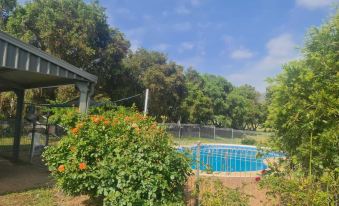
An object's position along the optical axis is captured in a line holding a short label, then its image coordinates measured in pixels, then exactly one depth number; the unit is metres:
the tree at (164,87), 32.59
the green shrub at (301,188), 4.07
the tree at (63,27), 23.72
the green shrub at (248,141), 26.63
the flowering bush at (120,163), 5.07
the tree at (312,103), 4.57
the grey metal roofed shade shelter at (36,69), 7.41
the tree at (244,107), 52.94
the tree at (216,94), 48.88
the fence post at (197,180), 5.27
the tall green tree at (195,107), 39.81
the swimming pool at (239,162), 12.43
